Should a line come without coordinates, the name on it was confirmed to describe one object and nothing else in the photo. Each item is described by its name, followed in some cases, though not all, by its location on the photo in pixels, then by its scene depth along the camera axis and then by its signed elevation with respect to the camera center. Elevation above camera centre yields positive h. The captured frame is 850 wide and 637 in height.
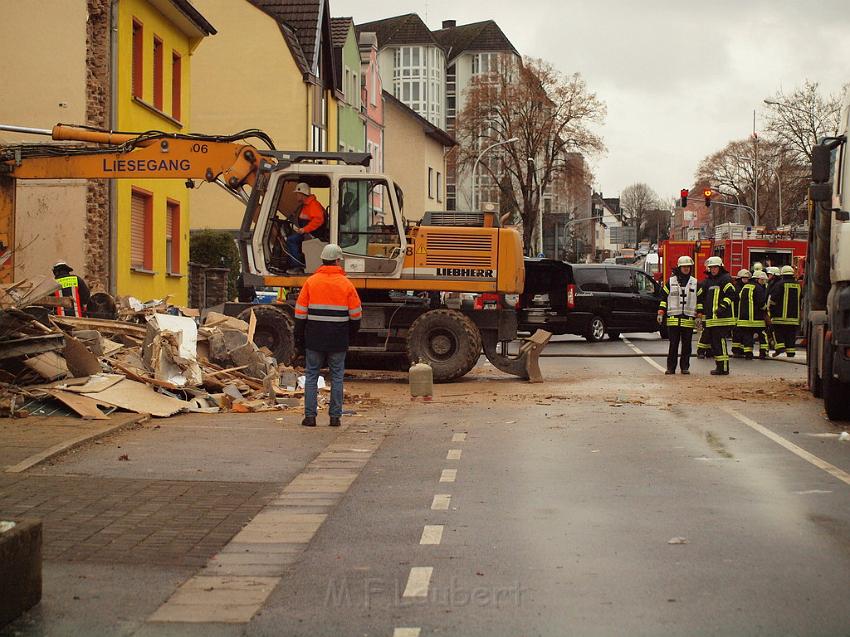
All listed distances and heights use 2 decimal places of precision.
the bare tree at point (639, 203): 179.12 +5.70
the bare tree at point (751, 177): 86.88 +5.70
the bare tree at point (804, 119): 74.31 +7.31
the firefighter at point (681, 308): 21.95 -1.08
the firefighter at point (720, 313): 21.73 -1.17
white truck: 12.44 -0.29
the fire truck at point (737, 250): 41.97 -0.16
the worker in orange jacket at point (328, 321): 13.41 -0.85
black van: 32.75 -1.41
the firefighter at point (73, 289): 19.07 -0.81
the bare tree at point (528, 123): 76.75 +7.15
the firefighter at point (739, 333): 26.92 -1.83
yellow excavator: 19.50 -0.28
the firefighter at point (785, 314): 27.58 -1.45
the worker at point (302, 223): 19.64 +0.24
